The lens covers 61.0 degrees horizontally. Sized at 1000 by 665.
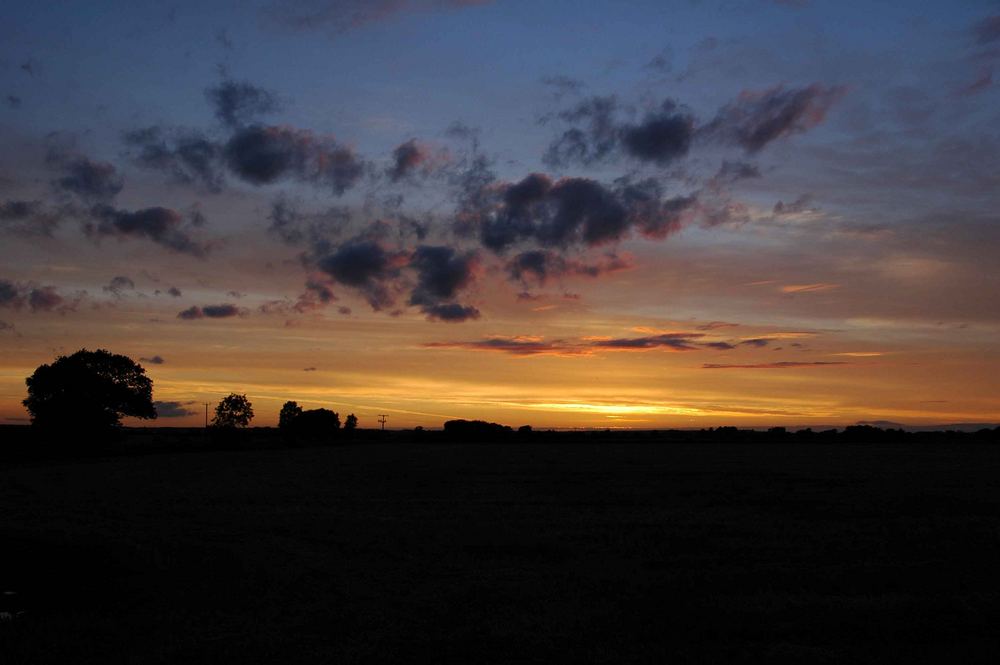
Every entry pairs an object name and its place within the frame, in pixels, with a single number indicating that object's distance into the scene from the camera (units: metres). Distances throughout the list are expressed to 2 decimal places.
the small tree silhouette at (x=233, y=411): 155.12
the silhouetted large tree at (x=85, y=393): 82.81
